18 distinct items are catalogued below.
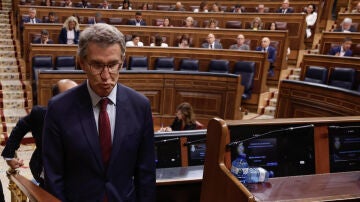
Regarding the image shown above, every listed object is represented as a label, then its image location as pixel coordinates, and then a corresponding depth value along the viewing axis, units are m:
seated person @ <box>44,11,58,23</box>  4.78
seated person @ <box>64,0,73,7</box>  5.78
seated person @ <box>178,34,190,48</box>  4.04
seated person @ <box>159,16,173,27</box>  4.78
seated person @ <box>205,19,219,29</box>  4.73
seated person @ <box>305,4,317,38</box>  5.23
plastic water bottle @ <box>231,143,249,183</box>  1.04
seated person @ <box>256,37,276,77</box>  4.01
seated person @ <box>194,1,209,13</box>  5.62
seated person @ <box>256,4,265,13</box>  5.41
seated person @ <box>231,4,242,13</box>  5.52
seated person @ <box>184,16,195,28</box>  4.75
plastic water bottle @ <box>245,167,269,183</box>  1.05
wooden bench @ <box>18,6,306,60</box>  4.86
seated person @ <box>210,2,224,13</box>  5.64
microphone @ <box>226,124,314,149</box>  1.05
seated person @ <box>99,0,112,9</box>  5.73
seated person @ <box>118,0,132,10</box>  5.79
